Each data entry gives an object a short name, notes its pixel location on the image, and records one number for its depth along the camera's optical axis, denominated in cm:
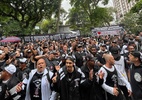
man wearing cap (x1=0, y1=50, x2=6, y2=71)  302
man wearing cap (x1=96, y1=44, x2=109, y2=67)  289
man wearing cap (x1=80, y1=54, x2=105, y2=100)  175
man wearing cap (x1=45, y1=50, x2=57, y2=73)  251
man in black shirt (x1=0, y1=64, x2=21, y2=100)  162
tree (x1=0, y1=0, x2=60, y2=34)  1289
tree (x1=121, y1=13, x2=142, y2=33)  1399
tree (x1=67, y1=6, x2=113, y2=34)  1649
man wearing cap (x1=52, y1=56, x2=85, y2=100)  169
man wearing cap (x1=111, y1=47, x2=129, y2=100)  253
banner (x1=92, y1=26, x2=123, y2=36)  941
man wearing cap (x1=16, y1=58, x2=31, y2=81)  225
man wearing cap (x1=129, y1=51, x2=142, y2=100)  180
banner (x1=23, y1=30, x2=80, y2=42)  1054
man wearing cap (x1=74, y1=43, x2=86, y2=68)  307
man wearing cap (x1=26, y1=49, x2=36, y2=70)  285
